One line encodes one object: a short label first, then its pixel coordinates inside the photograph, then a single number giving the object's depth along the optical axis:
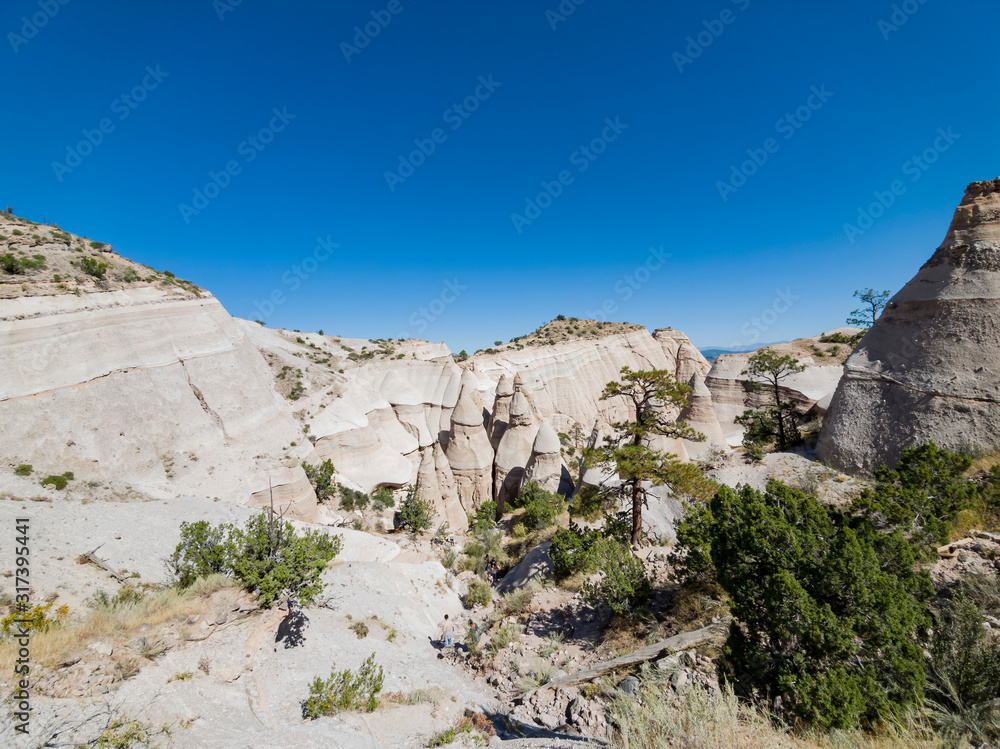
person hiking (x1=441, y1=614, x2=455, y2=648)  9.71
